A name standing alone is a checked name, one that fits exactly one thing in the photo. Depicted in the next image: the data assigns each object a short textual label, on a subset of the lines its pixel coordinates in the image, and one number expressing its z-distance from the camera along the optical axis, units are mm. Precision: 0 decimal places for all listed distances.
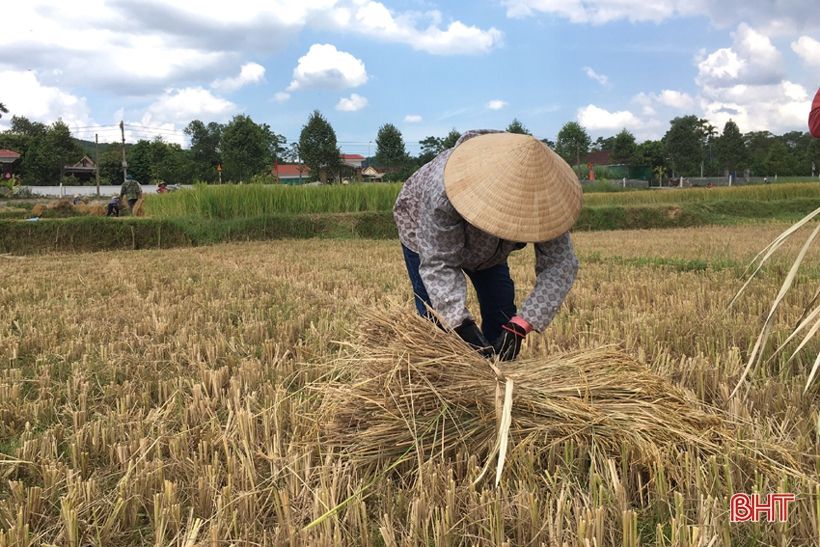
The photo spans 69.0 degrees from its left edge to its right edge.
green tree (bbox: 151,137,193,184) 56969
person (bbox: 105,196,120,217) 13852
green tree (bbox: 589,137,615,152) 81562
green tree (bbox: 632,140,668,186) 59000
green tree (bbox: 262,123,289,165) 72050
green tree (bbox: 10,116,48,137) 81000
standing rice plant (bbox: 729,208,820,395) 1153
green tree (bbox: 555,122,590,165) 60469
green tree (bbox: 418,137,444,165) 60266
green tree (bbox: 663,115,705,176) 60156
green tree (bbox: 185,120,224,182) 57812
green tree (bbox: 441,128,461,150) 48881
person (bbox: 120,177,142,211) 14258
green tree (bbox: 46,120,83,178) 51250
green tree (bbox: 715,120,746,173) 61125
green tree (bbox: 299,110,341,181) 49094
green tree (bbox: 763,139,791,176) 62562
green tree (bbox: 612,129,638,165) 62094
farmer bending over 1898
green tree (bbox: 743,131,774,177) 63812
